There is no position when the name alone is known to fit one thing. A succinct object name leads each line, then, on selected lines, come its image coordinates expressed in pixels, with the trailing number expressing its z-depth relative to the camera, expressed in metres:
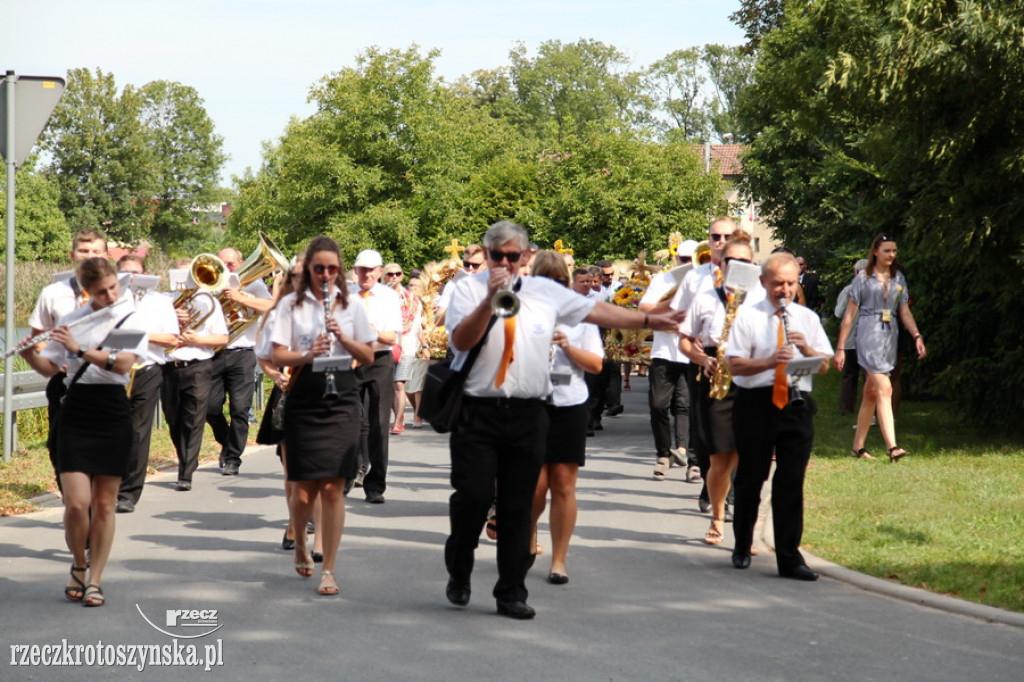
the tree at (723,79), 79.28
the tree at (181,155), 92.81
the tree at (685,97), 81.50
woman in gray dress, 12.38
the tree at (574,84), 84.31
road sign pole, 11.66
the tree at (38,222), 76.06
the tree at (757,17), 40.84
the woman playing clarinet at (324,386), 7.26
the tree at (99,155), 84.81
